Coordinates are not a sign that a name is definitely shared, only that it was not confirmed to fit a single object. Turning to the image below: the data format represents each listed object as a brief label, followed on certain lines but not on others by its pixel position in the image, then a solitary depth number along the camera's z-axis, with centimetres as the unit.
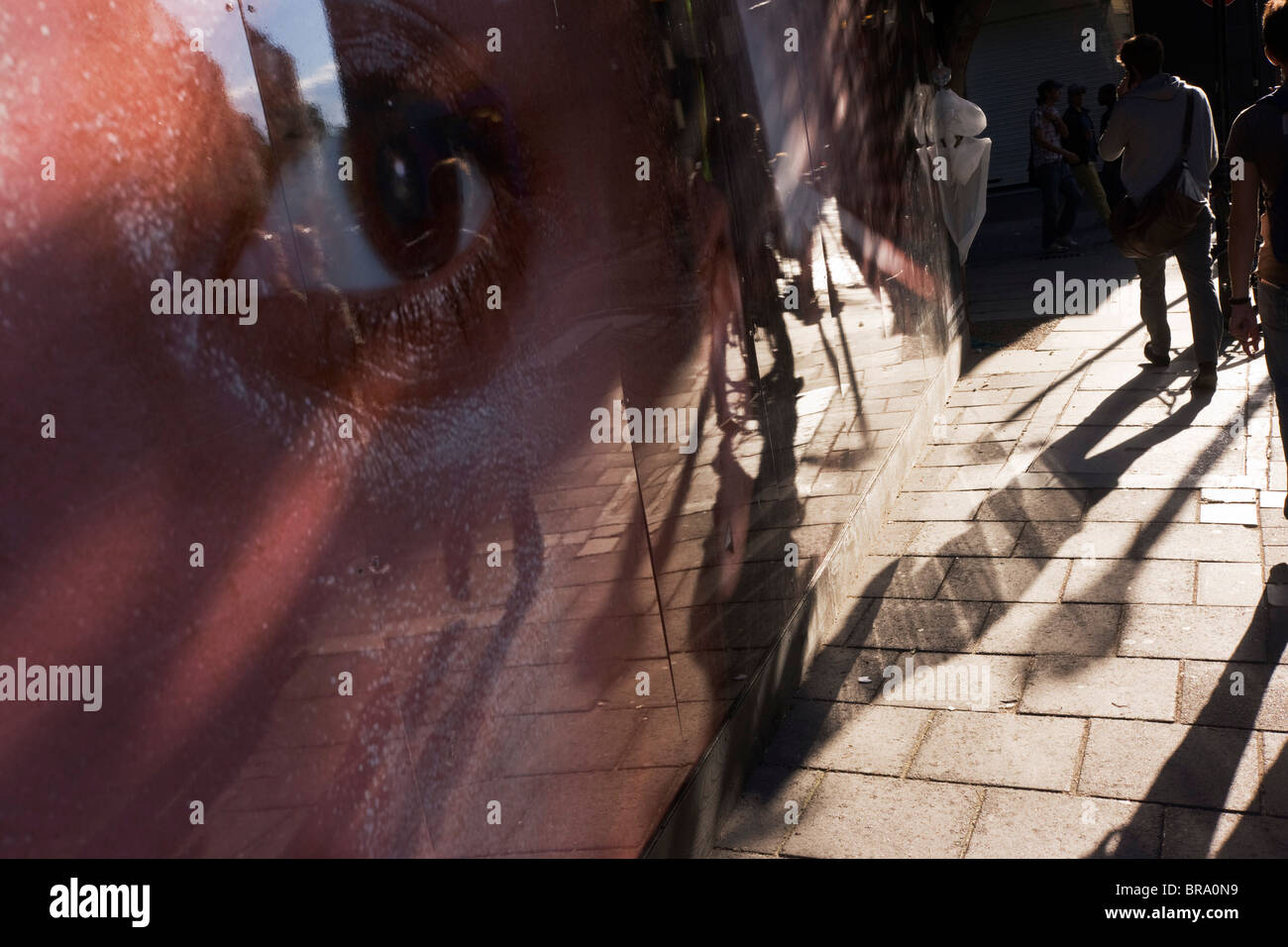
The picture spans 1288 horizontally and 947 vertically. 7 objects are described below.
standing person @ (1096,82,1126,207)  1296
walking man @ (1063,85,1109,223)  1288
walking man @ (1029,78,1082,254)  1256
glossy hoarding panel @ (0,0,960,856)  149
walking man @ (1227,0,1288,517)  449
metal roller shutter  1902
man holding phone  657
